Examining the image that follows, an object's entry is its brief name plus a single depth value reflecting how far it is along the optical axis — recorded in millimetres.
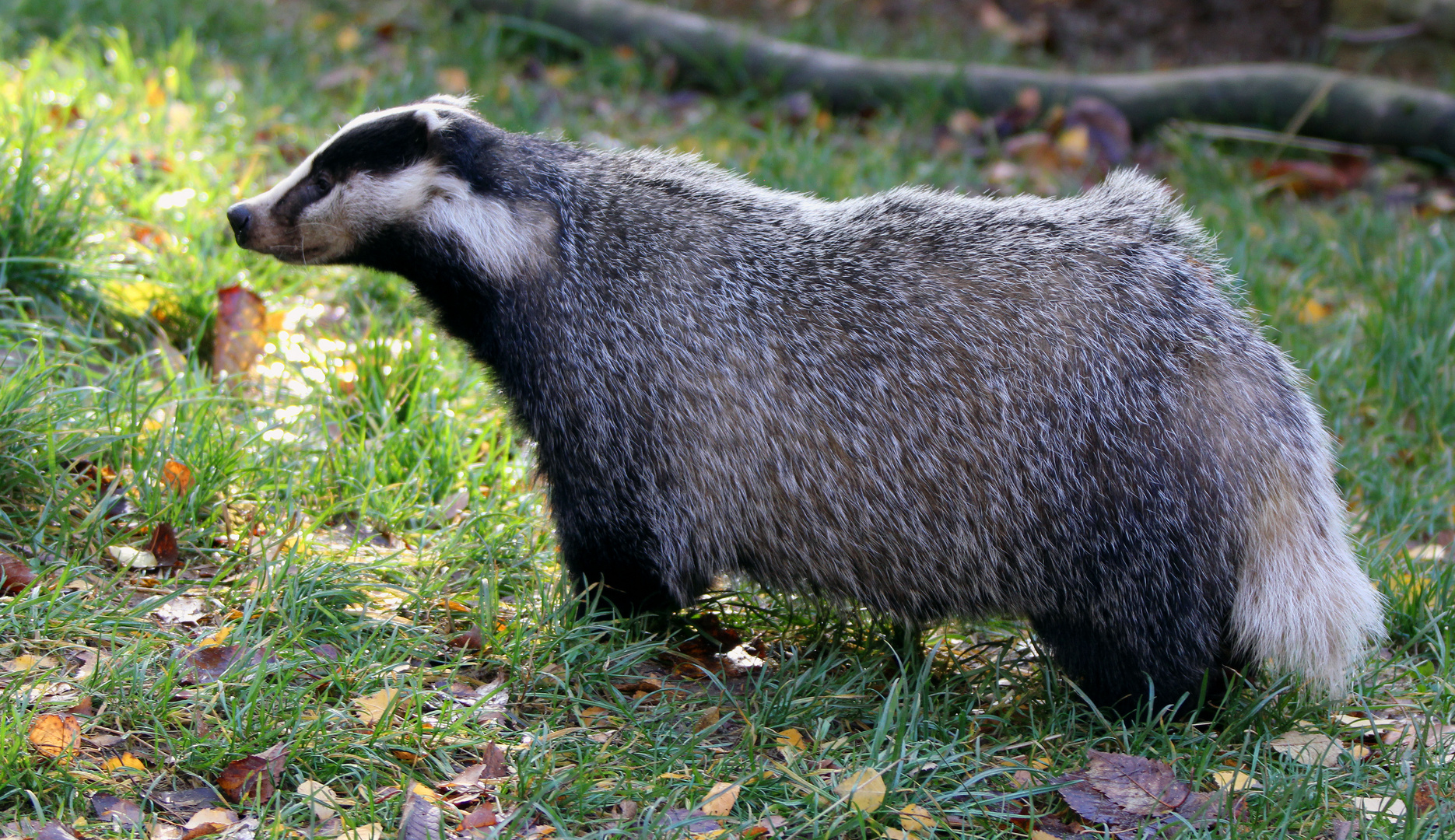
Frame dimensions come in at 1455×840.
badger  6852
